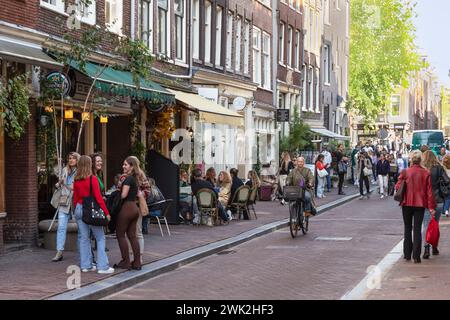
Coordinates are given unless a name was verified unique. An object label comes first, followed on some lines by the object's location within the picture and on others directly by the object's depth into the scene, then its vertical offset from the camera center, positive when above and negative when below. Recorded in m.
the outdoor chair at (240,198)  24.81 -1.25
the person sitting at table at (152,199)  20.50 -1.07
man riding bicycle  21.10 -0.68
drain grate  20.33 -1.86
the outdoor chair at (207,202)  22.98 -1.25
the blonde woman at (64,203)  15.66 -0.89
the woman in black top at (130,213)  14.37 -0.94
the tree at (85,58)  17.00 +1.59
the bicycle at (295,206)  20.59 -1.22
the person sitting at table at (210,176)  24.50 -0.69
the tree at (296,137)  40.12 +0.44
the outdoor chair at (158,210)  20.42 -1.28
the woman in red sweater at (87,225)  14.16 -1.09
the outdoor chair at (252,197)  25.12 -1.23
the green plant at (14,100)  13.03 +0.65
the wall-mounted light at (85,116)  16.99 +0.56
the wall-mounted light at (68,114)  18.84 +0.65
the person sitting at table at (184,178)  25.97 -0.81
